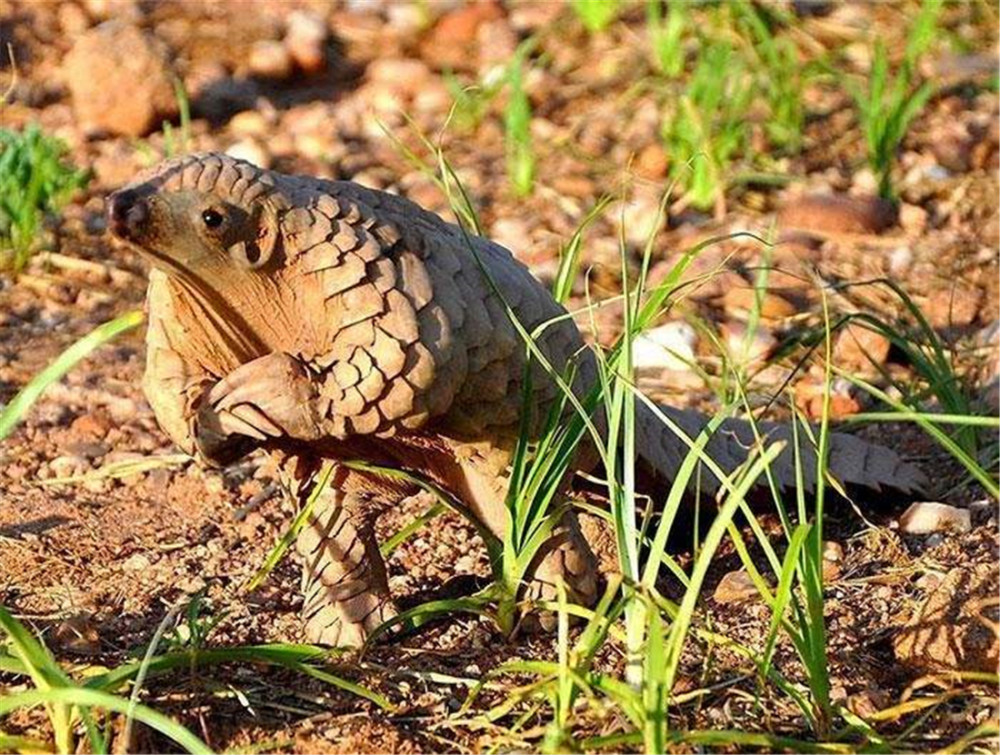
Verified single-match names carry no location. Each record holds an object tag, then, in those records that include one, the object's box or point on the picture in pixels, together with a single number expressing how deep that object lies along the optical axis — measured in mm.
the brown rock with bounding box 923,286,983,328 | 10047
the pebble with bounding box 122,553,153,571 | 7352
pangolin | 5797
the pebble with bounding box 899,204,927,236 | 11250
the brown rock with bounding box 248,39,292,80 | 13633
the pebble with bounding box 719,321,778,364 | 9539
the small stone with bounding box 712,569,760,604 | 6906
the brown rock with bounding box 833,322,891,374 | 9539
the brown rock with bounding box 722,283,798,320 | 10102
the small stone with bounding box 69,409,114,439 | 8742
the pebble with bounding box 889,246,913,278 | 10719
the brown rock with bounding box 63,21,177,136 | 12328
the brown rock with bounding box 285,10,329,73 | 13768
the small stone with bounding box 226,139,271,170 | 12000
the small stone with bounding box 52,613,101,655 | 6473
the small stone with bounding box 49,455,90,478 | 8383
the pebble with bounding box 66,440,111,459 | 8547
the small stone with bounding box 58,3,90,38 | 13844
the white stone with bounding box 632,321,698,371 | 9555
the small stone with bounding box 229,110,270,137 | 12687
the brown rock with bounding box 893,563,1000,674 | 6289
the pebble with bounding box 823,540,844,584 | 7153
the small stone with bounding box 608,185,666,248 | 11141
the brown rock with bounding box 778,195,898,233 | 11148
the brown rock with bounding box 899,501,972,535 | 7570
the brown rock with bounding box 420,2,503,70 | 13789
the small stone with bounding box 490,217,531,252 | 11010
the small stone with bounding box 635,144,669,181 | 11906
